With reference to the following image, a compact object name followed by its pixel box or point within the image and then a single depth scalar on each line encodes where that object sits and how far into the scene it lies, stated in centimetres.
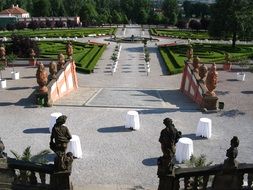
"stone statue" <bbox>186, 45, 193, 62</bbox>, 2280
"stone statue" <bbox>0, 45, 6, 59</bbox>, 2645
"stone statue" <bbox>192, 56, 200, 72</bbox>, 2025
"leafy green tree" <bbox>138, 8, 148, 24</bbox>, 8152
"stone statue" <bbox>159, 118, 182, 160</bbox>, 703
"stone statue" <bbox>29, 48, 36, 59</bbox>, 2709
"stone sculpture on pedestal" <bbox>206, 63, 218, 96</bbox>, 1563
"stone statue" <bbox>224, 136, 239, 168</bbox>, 687
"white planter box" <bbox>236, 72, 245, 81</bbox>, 2269
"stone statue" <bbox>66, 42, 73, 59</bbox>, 2233
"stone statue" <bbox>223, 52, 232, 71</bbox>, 2612
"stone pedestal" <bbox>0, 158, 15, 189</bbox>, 710
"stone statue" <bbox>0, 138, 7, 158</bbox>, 699
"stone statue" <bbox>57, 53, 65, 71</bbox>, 2041
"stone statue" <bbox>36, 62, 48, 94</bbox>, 1622
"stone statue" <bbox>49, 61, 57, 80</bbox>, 1818
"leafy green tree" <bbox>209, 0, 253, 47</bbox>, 3247
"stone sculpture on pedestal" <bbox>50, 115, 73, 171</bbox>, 709
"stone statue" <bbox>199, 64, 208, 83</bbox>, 1772
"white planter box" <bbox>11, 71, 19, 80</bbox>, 2233
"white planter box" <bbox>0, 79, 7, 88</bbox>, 1982
